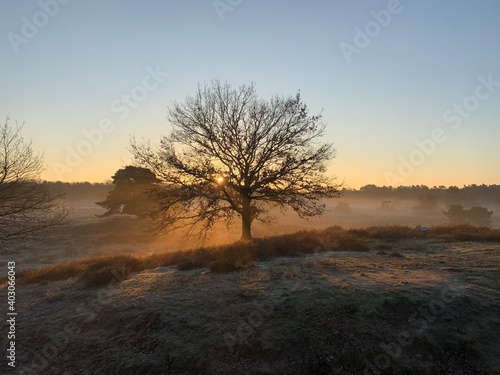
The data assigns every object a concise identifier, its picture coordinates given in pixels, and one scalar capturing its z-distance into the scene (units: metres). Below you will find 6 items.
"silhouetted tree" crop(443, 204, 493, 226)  64.94
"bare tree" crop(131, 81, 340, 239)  18.34
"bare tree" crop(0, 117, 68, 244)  15.52
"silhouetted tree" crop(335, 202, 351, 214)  111.81
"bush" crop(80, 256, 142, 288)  11.76
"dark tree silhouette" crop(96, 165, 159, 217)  49.12
